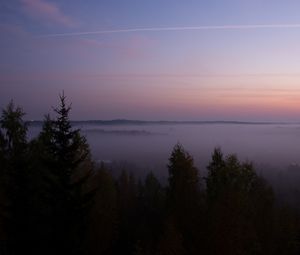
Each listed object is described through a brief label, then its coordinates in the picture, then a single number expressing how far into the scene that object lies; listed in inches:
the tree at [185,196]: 1617.9
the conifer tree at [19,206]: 1169.4
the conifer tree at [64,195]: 1032.8
